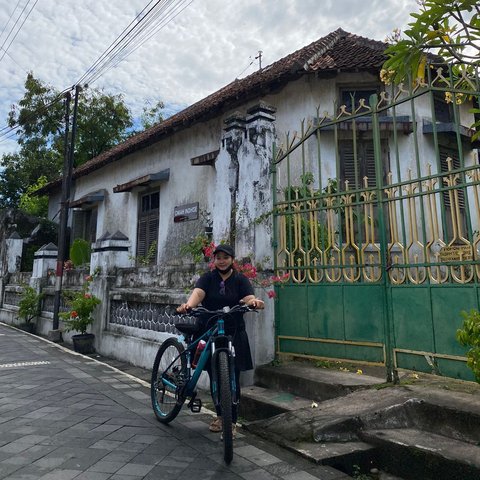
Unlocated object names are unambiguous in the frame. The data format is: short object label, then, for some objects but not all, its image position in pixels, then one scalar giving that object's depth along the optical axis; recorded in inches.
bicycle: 123.1
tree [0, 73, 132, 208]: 829.2
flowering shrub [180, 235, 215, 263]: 210.1
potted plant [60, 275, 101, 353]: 308.2
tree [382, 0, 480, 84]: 107.2
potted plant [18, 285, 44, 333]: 433.4
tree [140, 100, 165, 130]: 946.7
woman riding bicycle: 144.3
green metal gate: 141.5
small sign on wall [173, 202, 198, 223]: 420.5
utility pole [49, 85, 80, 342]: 387.5
